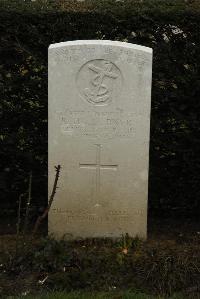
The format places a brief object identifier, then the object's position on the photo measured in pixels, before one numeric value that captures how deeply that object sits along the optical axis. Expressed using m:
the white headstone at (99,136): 5.19
